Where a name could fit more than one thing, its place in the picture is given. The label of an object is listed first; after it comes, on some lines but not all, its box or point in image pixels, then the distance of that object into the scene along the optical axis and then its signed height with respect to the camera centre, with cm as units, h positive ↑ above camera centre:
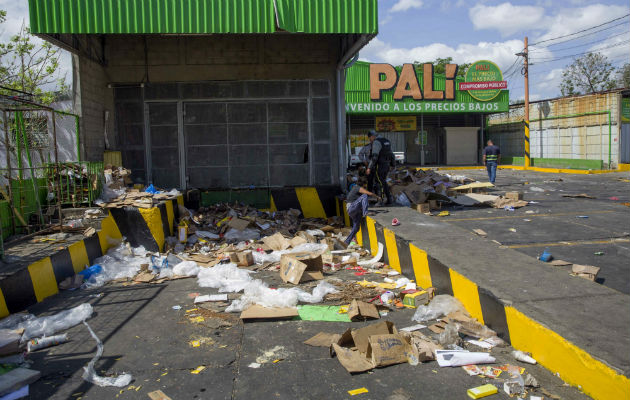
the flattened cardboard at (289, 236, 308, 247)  862 -139
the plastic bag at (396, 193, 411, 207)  1140 -93
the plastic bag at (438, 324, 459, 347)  419 -154
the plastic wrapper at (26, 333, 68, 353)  447 -161
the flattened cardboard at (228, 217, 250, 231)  979 -119
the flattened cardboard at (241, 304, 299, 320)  506 -158
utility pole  3027 +367
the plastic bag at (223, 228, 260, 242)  945 -138
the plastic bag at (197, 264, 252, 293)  635 -156
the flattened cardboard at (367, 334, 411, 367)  393 -156
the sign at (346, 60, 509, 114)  3181 +469
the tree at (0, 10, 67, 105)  1625 +344
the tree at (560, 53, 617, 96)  4453 +767
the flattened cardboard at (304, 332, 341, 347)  438 -162
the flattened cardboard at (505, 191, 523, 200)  1275 -99
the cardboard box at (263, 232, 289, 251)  859 -140
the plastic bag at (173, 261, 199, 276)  710 -152
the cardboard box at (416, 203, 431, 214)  1092 -106
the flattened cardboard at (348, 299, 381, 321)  502 -156
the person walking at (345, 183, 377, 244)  877 -77
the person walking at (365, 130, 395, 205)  1069 +0
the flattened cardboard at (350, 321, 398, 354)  419 -151
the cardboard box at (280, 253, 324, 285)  664 -147
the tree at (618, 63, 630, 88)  4447 +743
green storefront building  3175 +438
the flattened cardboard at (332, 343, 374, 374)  384 -162
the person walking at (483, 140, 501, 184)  1820 +5
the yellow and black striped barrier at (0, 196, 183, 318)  548 -122
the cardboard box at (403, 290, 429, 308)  539 -154
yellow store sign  3516 +275
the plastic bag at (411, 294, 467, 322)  495 -154
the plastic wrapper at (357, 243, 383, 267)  761 -157
